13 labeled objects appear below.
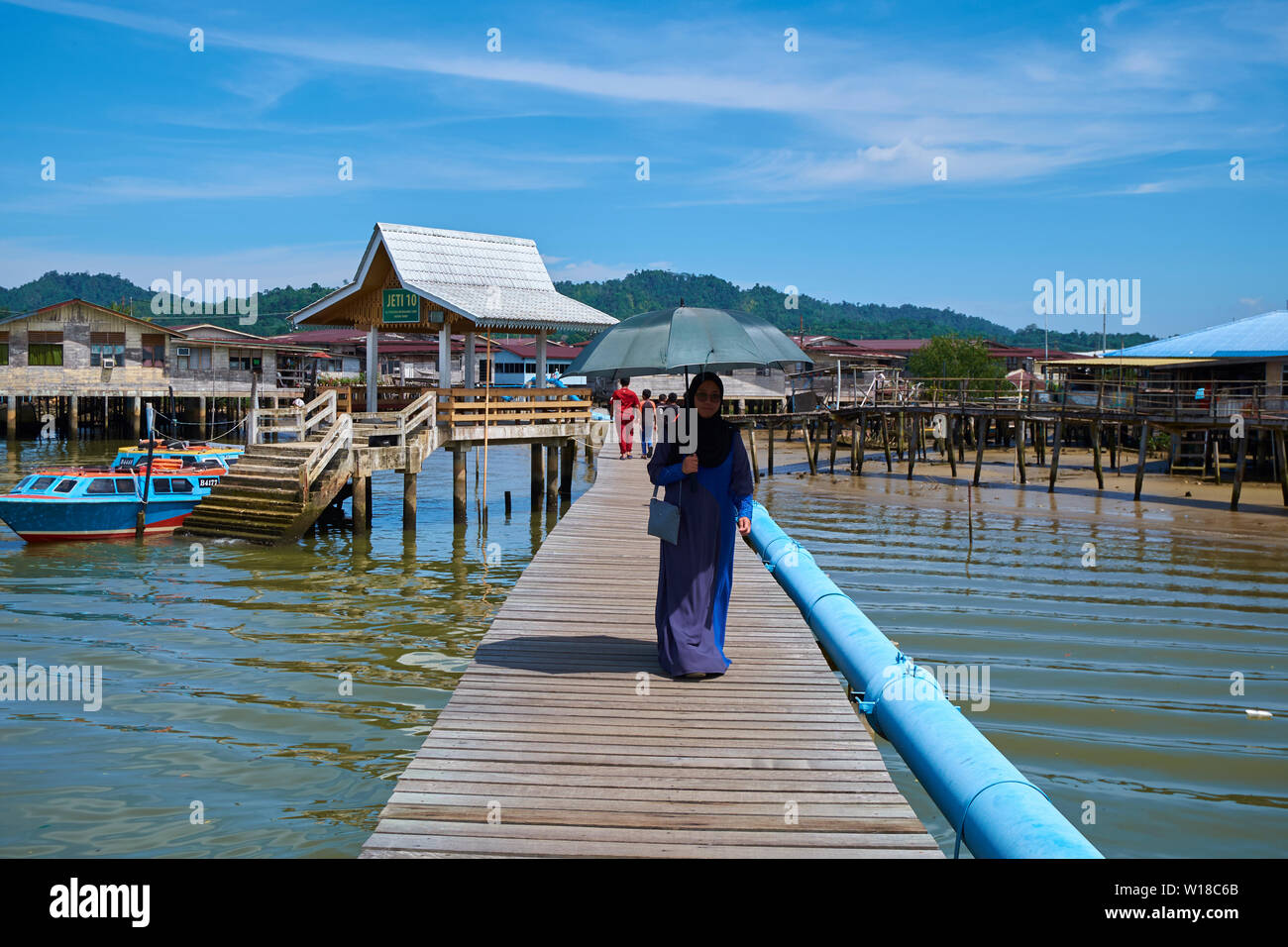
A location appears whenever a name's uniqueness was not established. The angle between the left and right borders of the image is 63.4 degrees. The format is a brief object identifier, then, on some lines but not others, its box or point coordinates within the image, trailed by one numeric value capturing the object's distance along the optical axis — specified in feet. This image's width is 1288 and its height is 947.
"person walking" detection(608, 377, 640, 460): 81.49
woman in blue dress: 23.21
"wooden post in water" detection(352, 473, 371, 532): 68.13
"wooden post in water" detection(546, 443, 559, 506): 98.03
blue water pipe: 16.33
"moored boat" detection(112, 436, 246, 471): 74.02
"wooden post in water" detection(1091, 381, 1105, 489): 106.34
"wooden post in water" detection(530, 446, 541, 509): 88.43
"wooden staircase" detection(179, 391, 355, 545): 64.34
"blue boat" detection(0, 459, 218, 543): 67.05
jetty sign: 77.36
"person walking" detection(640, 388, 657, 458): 84.64
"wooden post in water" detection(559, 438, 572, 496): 96.02
